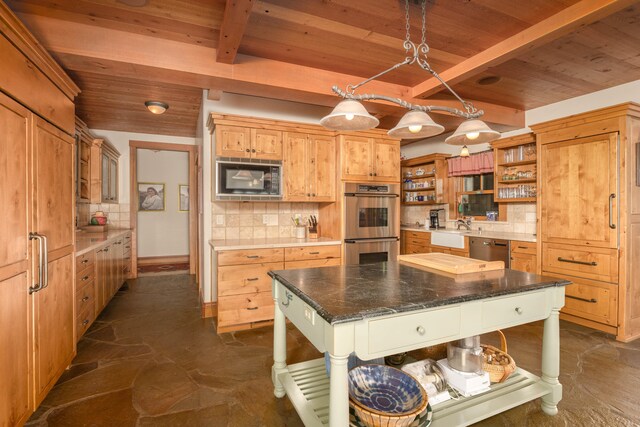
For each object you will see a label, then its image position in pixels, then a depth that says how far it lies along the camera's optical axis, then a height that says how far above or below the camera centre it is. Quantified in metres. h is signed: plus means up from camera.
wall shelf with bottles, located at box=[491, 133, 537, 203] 4.10 +0.55
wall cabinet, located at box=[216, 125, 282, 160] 3.35 +0.72
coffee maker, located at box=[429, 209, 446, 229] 5.47 -0.17
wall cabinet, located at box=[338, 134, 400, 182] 3.87 +0.62
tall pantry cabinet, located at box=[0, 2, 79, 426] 1.59 -0.06
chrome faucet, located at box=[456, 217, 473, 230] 5.10 -0.22
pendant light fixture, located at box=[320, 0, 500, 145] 1.78 +0.52
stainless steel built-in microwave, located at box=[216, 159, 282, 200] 3.33 +0.31
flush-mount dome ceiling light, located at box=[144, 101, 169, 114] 3.95 +1.27
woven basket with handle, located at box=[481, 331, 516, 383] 1.91 -0.96
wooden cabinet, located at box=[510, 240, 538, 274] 3.69 -0.55
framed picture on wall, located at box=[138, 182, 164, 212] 7.28 +0.30
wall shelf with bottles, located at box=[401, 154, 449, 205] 5.52 +0.52
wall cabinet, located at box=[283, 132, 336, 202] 3.69 +0.49
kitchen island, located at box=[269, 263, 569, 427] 1.31 -0.51
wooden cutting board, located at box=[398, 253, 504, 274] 1.93 -0.35
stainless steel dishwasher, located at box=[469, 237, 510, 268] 3.94 -0.51
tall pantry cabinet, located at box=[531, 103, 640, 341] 3.02 -0.06
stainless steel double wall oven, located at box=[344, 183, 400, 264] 3.83 -0.17
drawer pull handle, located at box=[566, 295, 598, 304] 3.20 -0.92
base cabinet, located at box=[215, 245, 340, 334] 3.20 -0.75
